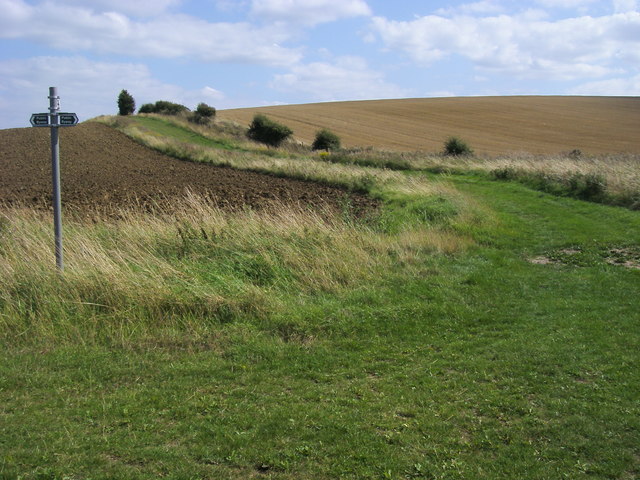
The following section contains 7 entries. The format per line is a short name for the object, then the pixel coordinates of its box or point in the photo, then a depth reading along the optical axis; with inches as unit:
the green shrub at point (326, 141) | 1637.6
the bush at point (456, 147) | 1402.6
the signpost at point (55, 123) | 283.4
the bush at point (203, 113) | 2450.8
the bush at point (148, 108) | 3187.0
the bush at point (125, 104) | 3292.3
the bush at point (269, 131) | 1865.2
